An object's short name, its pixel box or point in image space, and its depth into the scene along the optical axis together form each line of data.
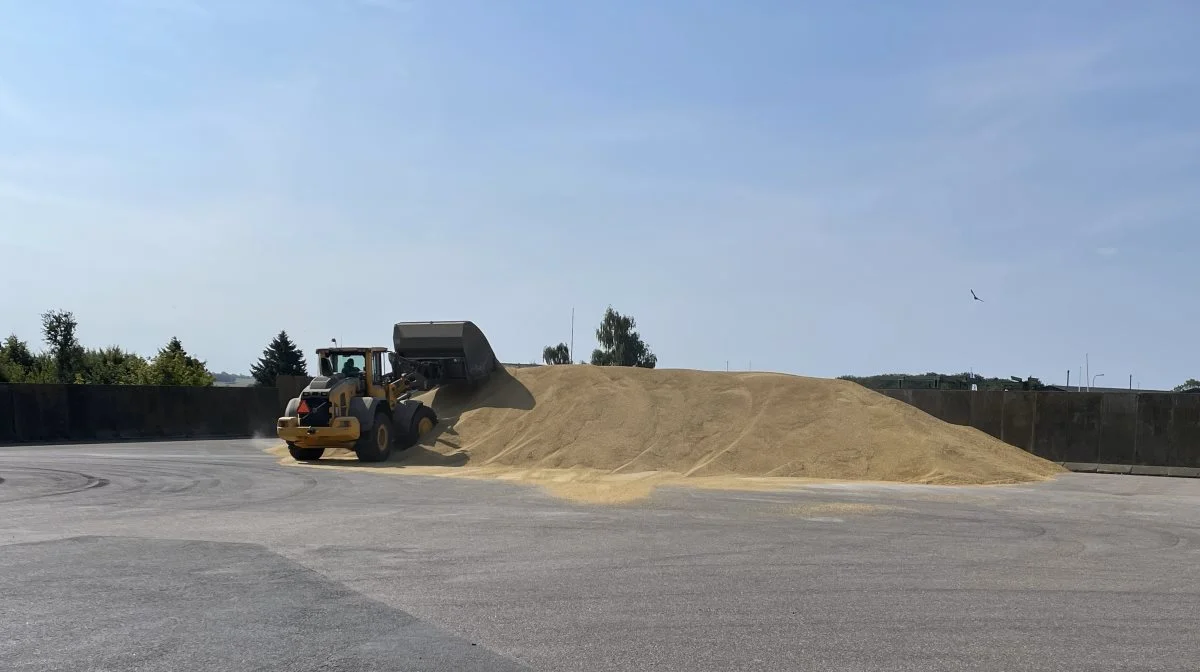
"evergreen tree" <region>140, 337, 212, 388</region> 61.12
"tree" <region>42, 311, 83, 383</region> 66.69
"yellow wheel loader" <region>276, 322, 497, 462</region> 22.55
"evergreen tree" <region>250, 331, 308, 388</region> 91.31
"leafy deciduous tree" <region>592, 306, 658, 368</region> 93.88
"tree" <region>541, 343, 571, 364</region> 90.56
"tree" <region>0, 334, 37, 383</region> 59.00
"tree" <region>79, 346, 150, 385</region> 63.44
